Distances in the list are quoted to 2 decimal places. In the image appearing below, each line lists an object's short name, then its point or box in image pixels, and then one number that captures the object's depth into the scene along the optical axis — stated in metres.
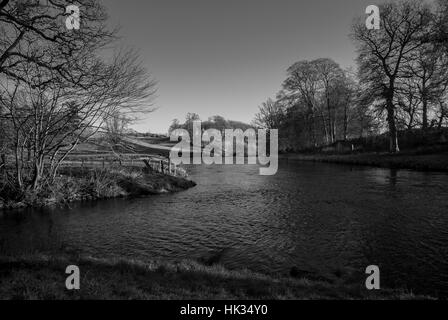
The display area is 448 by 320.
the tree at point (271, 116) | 64.31
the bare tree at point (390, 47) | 30.89
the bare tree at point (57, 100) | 10.77
